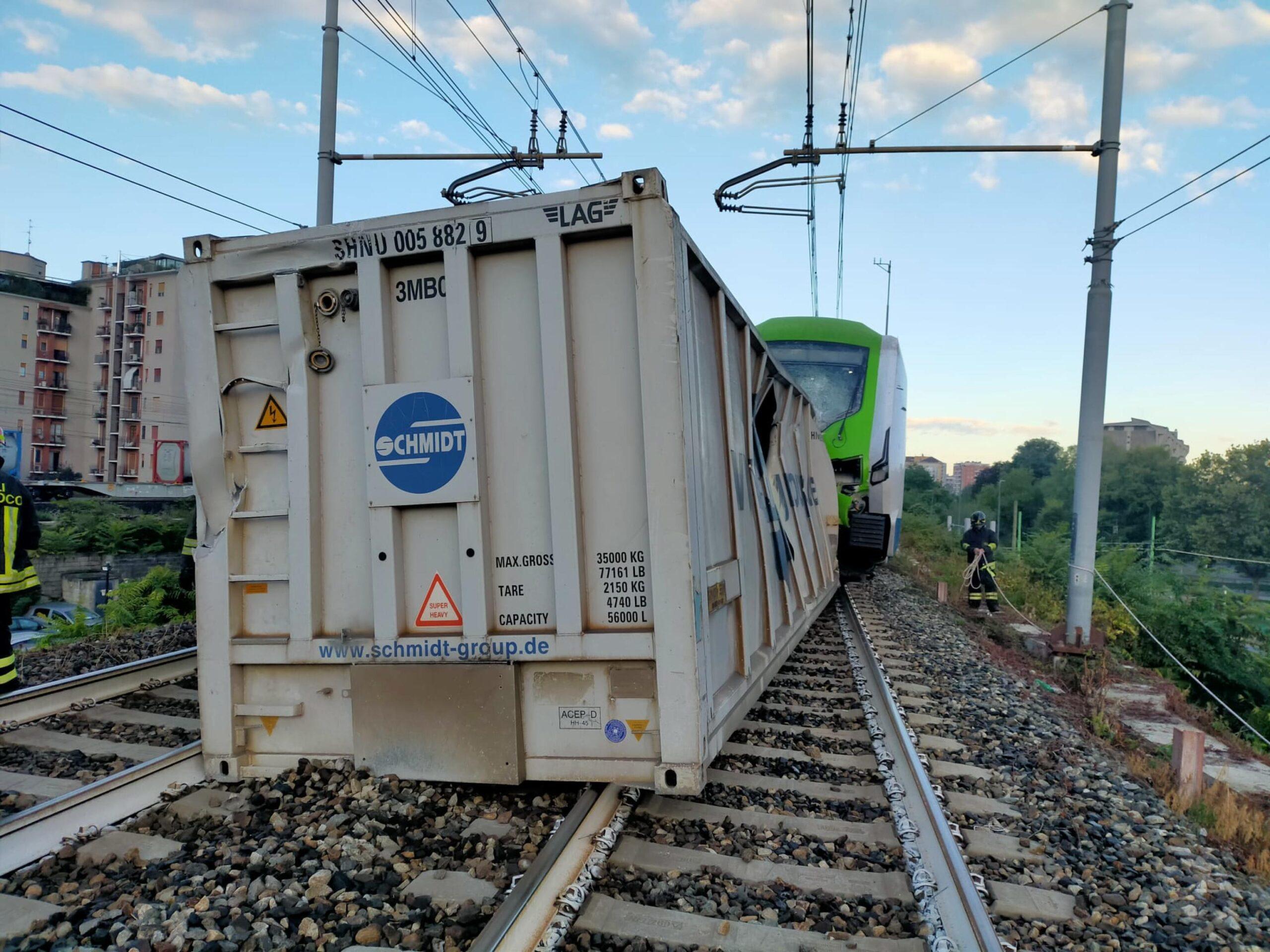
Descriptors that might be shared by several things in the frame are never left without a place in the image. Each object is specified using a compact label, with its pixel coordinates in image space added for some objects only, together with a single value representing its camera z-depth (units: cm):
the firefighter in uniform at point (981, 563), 1312
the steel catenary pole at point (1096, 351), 930
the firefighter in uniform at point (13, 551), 587
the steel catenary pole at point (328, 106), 1052
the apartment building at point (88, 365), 6625
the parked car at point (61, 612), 1016
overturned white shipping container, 344
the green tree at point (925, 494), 6421
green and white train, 1221
